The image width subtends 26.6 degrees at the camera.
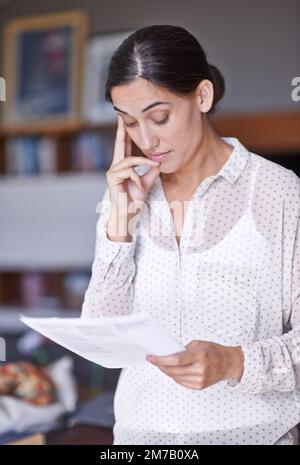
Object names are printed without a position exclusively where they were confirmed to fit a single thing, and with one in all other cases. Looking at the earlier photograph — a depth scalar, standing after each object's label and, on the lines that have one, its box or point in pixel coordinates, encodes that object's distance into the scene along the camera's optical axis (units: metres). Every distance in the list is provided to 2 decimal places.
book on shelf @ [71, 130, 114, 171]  3.12
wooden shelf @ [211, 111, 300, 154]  2.84
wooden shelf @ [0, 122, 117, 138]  3.10
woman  0.91
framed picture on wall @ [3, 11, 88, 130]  2.81
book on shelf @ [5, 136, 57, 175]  3.25
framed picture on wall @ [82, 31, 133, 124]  2.49
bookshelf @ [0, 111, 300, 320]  3.12
